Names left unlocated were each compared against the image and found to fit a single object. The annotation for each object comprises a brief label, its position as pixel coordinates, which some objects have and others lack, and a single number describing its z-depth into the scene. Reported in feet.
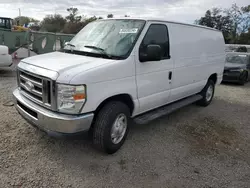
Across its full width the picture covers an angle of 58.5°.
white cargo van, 9.69
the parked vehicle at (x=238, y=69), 33.94
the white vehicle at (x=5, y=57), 25.98
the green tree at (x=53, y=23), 169.89
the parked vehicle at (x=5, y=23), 71.39
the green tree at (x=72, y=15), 186.39
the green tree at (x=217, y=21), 129.64
